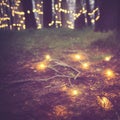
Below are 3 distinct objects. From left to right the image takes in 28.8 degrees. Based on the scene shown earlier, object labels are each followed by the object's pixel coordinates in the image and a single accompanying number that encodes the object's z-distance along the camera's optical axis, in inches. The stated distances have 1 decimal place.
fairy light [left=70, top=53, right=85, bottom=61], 324.9
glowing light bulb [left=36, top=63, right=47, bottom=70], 291.3
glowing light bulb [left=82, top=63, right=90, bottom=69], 290.2
